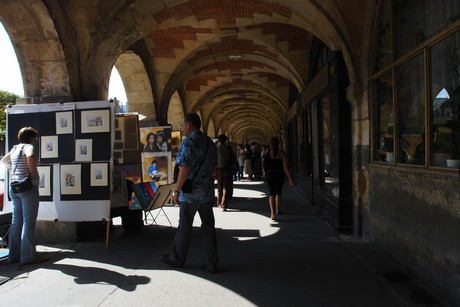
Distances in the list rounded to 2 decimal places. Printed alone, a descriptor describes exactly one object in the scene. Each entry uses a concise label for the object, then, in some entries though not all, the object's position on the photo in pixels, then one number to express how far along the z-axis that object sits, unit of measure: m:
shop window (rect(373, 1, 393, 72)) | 4.80
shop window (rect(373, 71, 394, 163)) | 4.78
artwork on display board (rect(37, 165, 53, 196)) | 5.41
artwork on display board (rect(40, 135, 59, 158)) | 5.50
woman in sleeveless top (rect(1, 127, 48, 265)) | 4.55
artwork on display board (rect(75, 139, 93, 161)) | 5.39
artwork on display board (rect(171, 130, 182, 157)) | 9.90
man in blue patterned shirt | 4.16
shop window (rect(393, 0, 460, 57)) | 3.43
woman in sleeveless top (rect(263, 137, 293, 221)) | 7.20
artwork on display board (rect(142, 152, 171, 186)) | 9.12
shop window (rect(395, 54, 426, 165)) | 3.93
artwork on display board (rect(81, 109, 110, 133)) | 5.35
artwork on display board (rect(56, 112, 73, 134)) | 5.47
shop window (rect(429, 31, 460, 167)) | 3.25
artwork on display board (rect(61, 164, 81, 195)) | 5.34
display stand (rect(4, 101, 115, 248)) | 5.30
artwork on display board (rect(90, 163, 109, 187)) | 5.29
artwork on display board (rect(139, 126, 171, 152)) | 9.21
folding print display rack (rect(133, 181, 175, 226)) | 5.85
